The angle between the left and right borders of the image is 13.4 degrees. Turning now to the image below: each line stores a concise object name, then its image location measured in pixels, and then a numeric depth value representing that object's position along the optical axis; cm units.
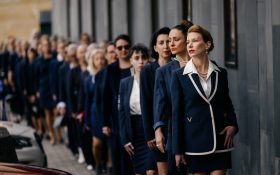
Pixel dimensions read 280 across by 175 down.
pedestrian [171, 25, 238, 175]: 1061
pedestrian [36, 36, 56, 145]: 2306
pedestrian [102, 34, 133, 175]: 1490
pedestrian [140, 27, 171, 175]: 1234
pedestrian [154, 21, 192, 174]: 1139
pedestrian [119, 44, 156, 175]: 1327
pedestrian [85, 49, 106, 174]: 1711
